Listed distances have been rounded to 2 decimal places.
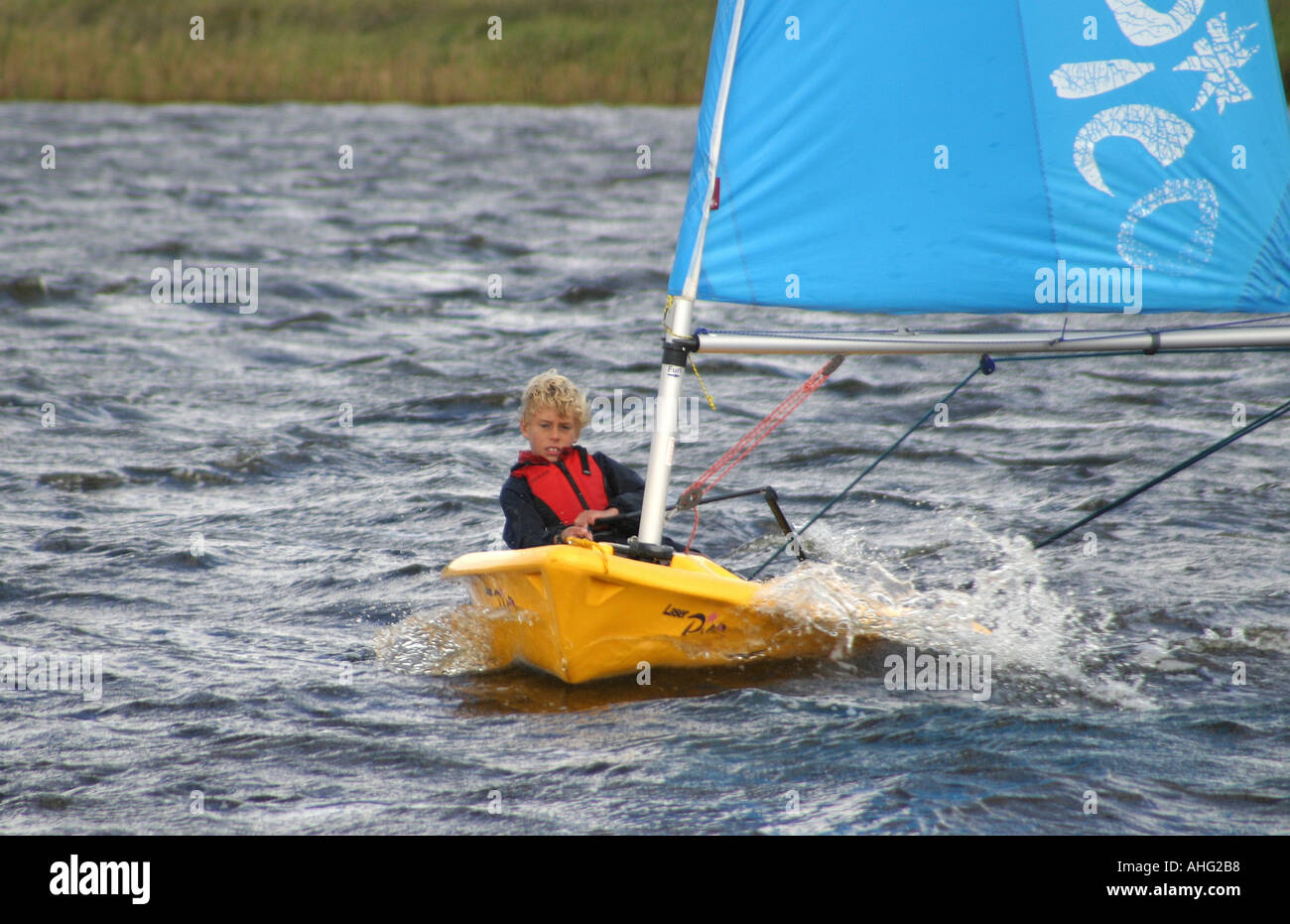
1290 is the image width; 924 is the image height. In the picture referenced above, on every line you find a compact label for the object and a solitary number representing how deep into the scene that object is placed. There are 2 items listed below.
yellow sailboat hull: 10.07
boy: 11.34
